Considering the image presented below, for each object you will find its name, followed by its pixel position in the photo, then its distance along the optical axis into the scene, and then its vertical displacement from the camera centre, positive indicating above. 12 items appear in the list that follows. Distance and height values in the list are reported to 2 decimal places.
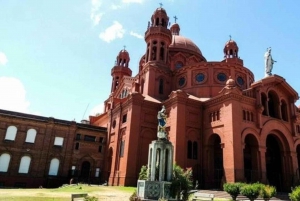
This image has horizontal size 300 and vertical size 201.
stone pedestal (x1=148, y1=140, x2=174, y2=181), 14.81 +0.98
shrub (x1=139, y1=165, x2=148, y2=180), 15.86 +0.17
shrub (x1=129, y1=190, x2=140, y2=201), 12.68 -1.03
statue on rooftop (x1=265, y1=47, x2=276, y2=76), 29.62 +13.85
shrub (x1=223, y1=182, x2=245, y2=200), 18.75 -0.45
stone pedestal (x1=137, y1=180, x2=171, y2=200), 13.81 -0.64
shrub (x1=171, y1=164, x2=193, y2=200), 14.34 -0.24
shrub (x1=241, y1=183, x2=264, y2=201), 17.33 -0.46
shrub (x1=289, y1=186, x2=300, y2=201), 14.98 -0.50
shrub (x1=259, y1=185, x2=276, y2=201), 17.39 -0.54
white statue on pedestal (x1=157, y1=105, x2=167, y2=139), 15.83 +3.14
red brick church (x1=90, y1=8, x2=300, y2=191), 25.20 +6.07
